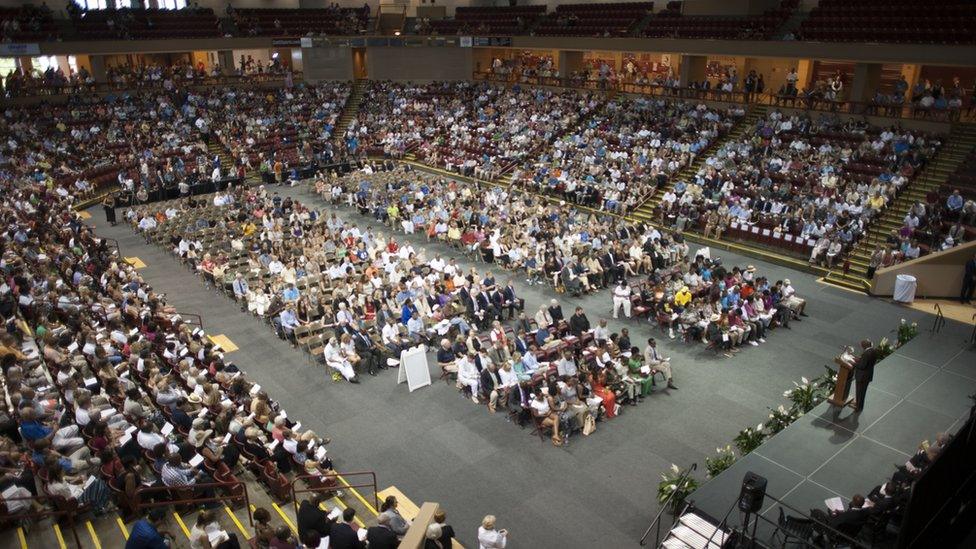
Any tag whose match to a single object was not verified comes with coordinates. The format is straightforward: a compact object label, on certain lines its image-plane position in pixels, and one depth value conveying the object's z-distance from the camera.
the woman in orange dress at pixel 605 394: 12.38
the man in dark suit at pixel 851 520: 7.92
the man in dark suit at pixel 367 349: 14.17
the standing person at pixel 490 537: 8.33
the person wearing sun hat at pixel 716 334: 14.88
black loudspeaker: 7.77
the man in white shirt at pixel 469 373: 12.95
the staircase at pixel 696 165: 25.12
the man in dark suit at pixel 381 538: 7.46
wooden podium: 11.52
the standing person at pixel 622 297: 16.53
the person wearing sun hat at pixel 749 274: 16.69
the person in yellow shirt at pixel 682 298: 16.05
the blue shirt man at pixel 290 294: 16.42
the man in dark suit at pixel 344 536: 7.41
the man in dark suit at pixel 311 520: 7.77
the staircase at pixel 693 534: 8.66
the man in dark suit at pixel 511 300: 16.86
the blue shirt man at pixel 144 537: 6.92
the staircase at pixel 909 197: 19.24
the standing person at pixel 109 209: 25.11
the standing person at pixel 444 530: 7.96
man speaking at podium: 11.16
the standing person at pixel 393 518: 7.87
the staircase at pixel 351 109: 38.47
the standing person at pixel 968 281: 17.45
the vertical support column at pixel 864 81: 26.62
